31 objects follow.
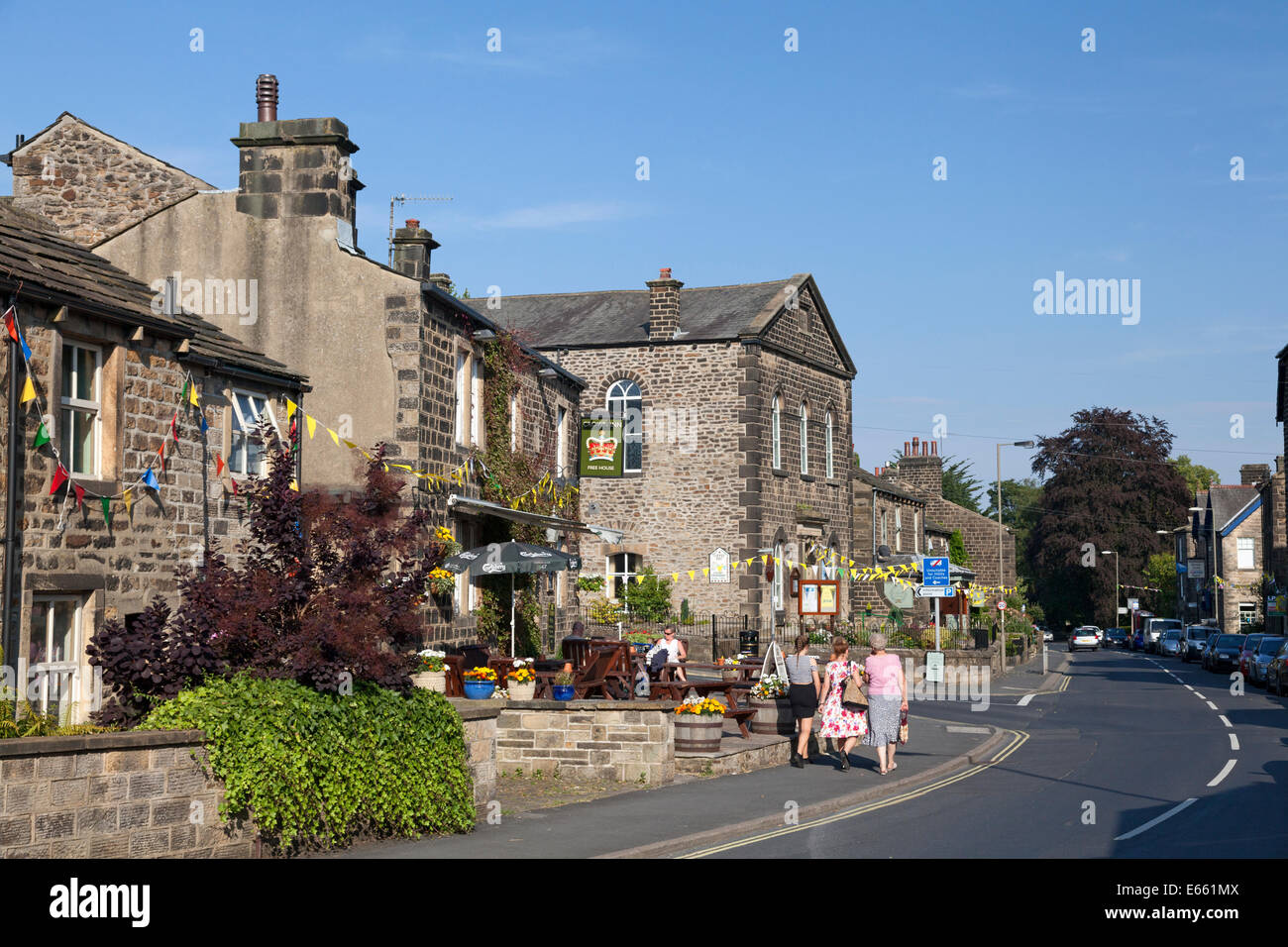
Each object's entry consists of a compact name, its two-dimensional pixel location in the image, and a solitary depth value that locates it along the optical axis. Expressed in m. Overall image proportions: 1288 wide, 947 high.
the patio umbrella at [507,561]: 20.02
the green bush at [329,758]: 10.47
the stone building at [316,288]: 20.03
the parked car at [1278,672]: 33.19
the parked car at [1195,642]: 55.32
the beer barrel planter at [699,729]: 16.72
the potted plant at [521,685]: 16.94
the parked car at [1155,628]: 70.31
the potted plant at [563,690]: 17.45
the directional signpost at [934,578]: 29.05
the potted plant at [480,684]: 16.69
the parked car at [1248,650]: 40.26
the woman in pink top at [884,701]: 16.92
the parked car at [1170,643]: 65.81
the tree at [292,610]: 11.00
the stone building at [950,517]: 62.03
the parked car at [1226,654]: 45.72
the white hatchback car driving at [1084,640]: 75.50
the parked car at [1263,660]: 37.31
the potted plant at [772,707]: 19.39
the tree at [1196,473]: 119.18
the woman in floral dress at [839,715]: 17.39
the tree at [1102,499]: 77.38
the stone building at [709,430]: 36.41
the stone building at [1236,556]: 70.44
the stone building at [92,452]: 12.64
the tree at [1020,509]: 128.25
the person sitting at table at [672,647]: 22.70
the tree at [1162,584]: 90.06
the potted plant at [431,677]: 15.55
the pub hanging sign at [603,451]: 37.31
